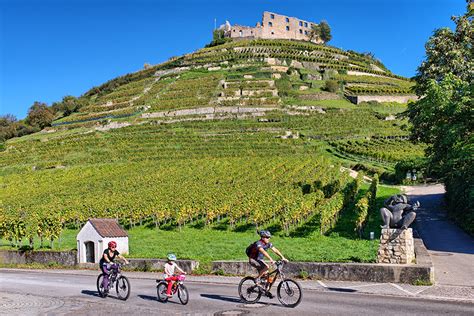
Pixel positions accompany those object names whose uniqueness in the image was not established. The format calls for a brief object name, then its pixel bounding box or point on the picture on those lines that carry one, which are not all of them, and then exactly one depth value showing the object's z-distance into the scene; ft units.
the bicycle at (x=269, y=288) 42.70
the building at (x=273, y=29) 515.91
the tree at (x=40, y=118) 387.14
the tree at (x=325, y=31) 549.54
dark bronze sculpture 55.36
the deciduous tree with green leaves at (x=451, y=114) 88.69
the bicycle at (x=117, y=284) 49.08
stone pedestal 55.47
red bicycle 45.80
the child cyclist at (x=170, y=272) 46.51
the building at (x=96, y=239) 81.20
